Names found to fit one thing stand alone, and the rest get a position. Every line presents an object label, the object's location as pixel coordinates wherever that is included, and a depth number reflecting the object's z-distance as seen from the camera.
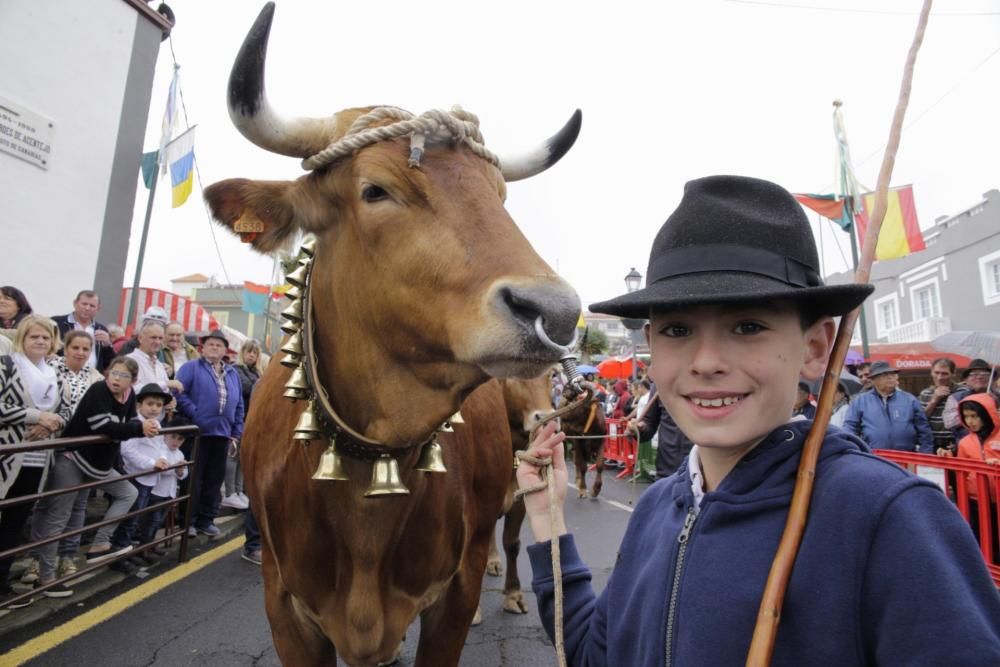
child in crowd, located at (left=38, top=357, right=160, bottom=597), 4.47
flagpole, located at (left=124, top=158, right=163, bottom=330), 12.14
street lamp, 13.48
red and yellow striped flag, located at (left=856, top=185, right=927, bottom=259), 12.59
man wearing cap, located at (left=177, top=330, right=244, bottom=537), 6.27
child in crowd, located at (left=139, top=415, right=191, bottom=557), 5.46
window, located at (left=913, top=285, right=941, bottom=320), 26.78
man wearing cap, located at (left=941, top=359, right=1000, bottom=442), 7.25
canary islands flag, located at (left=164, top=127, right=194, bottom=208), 12.41
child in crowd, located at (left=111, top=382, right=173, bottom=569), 5.30
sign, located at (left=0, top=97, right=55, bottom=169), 9.63
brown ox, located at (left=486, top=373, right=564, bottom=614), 4.89
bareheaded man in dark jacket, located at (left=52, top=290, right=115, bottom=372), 6.64
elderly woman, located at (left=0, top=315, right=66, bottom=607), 4.06
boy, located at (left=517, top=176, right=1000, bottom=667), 0.83
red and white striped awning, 14.52
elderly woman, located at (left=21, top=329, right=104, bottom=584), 4.70
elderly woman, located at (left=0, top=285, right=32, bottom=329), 5.79
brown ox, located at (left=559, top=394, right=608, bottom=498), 9.80
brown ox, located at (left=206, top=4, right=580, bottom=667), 1.59
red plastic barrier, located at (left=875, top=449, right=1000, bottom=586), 4.79
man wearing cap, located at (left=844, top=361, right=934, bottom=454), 6.79
